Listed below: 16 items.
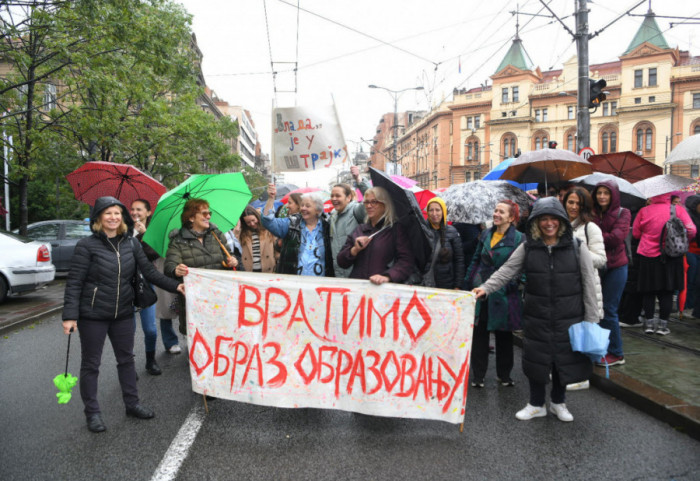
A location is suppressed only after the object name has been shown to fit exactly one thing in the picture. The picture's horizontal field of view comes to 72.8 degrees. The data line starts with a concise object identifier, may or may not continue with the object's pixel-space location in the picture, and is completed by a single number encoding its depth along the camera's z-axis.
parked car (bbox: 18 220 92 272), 12.80
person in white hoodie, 4.17
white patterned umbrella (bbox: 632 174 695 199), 6.00
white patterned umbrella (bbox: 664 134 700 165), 6.87
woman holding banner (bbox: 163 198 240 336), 4.27
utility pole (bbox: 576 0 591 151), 10.20
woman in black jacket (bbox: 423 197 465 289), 5.30
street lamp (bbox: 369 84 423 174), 29.05
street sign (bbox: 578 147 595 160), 9.71
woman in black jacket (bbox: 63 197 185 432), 3.56
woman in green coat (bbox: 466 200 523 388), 4.40
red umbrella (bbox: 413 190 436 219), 6.73
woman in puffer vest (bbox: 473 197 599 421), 3.61
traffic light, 10.47
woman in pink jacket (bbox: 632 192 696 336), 5.96
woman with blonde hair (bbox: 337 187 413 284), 3.84
